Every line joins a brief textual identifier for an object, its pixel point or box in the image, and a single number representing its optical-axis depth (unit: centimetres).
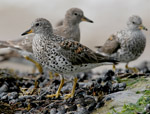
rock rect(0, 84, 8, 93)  1617
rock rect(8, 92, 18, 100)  1471
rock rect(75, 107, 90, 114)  1228
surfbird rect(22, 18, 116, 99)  1411
